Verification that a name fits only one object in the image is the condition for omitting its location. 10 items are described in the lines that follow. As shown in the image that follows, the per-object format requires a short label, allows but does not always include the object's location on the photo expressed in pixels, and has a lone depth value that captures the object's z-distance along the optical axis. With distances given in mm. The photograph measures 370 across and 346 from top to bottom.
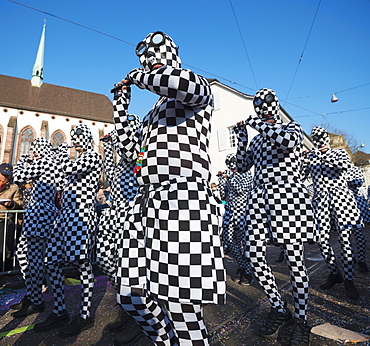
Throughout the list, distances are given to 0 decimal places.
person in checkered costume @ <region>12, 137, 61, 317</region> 2910
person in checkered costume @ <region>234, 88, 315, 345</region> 2016
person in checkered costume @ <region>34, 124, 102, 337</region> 2369
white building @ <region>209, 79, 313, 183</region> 15195
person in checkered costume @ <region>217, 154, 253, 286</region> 3845
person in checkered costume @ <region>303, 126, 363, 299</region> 3068
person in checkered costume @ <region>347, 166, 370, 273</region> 3865
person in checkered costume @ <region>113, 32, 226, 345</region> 1197
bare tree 30053
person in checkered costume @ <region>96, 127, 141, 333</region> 2393
